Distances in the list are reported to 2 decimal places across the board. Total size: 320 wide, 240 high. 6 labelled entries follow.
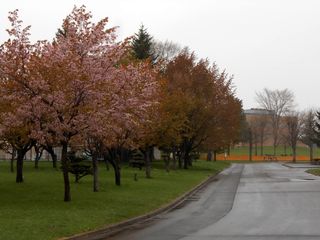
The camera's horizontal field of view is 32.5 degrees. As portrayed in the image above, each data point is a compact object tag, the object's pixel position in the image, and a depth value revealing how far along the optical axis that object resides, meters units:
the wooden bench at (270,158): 99.35
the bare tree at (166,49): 75.44
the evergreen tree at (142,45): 60.01
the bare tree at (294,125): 93.43
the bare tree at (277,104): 110.88
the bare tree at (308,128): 89.10
